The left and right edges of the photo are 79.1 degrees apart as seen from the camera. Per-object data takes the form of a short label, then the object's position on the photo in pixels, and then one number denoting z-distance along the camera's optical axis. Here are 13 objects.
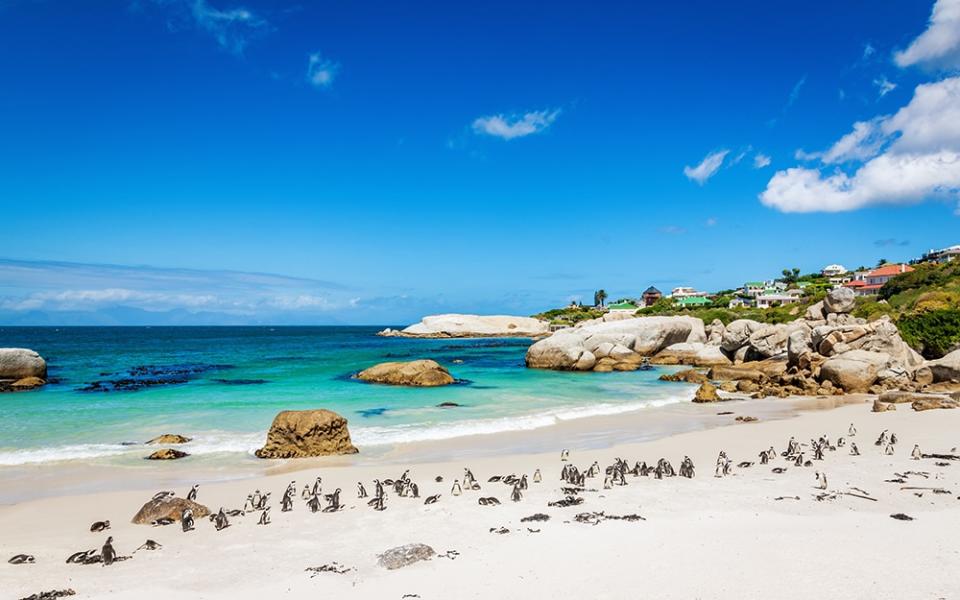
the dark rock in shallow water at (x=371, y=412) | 24.64
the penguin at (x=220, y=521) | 10.62
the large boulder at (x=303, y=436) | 16.97
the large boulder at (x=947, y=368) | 28.11
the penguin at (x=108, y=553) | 9.03
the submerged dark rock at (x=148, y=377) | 34.38
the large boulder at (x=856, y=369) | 29.05
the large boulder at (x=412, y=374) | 34.88
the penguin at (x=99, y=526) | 10.69
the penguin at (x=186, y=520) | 10.52
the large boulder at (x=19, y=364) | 35.09
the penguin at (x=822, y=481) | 12.28
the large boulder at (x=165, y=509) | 11.04
